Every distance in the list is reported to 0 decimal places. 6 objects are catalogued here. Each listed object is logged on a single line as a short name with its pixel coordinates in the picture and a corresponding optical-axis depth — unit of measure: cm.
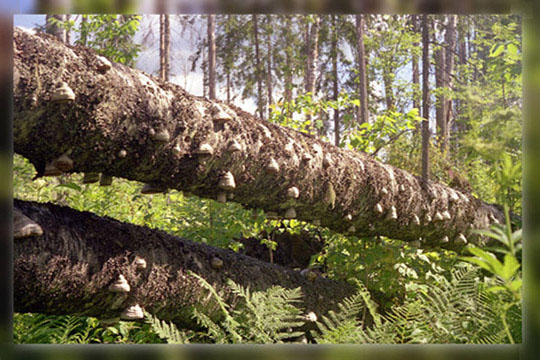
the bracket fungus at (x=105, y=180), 193
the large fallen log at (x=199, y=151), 168
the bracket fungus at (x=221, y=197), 217
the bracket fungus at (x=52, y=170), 174
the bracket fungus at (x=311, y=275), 290
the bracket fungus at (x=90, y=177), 192
